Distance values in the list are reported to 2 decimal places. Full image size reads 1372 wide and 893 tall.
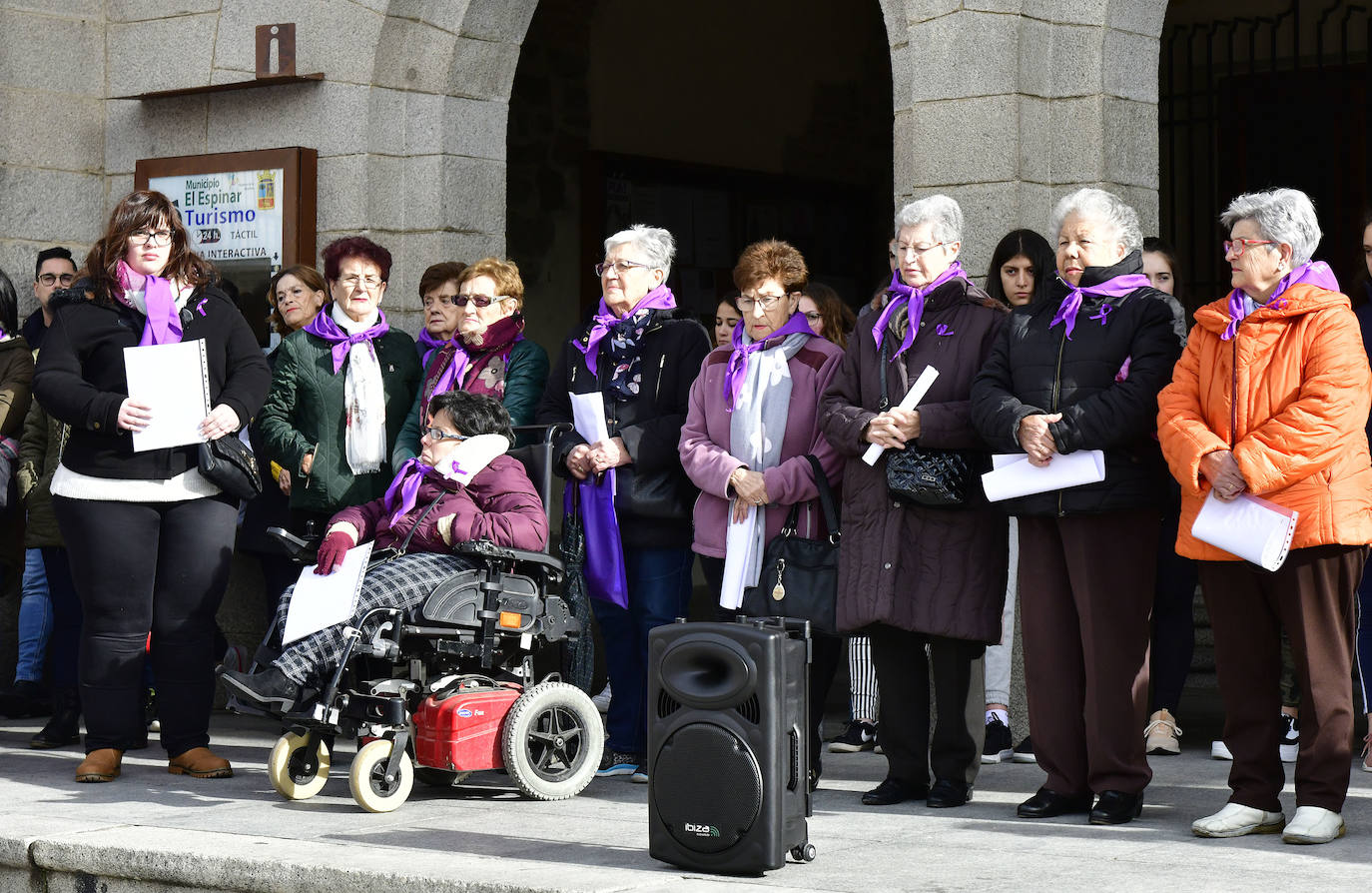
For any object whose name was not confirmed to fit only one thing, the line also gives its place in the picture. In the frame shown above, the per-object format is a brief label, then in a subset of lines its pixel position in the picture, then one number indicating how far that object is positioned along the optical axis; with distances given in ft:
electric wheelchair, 18.47
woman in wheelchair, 18.84
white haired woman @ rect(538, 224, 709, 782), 20.70
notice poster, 27.30
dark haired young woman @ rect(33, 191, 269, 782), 20.35
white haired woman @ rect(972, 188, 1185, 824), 17.37
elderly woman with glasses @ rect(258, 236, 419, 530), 22.72
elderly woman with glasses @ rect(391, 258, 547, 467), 21.91
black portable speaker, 14.82
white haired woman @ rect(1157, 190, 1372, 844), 16.11
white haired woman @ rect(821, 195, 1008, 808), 18.28
